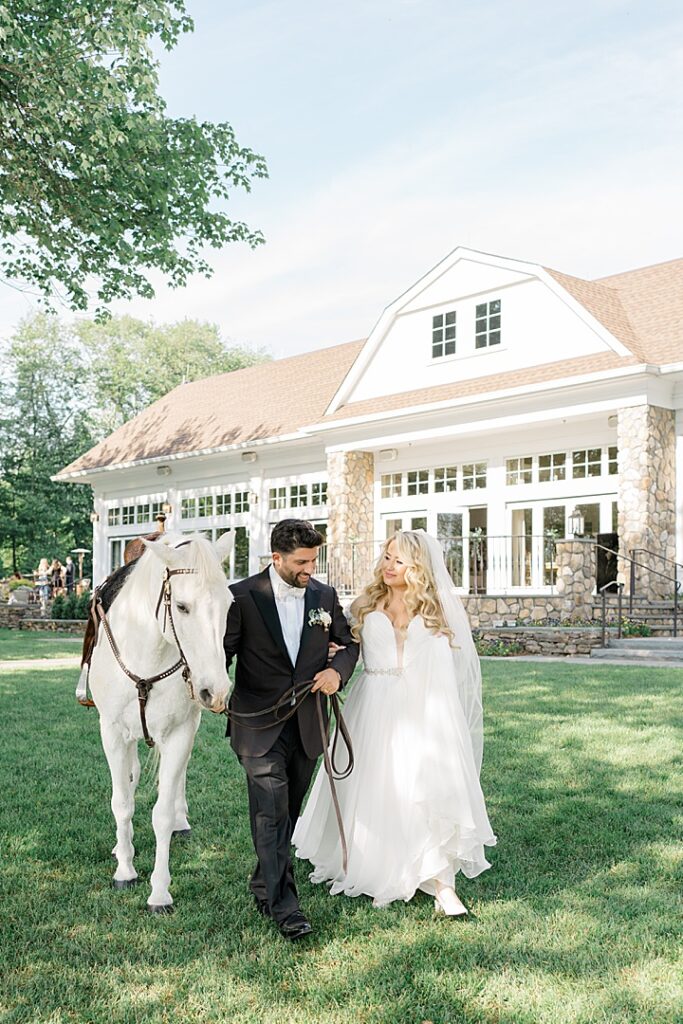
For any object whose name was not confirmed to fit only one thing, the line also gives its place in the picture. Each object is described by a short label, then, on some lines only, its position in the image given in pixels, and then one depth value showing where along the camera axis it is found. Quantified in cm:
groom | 434
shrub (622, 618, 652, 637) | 1619
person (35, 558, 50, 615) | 2770
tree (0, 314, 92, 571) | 4325
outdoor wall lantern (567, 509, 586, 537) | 1720
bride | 452
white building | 1822
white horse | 403
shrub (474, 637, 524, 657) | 1630
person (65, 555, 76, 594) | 3393
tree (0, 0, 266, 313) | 1245
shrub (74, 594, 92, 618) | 2563
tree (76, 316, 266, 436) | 5341
